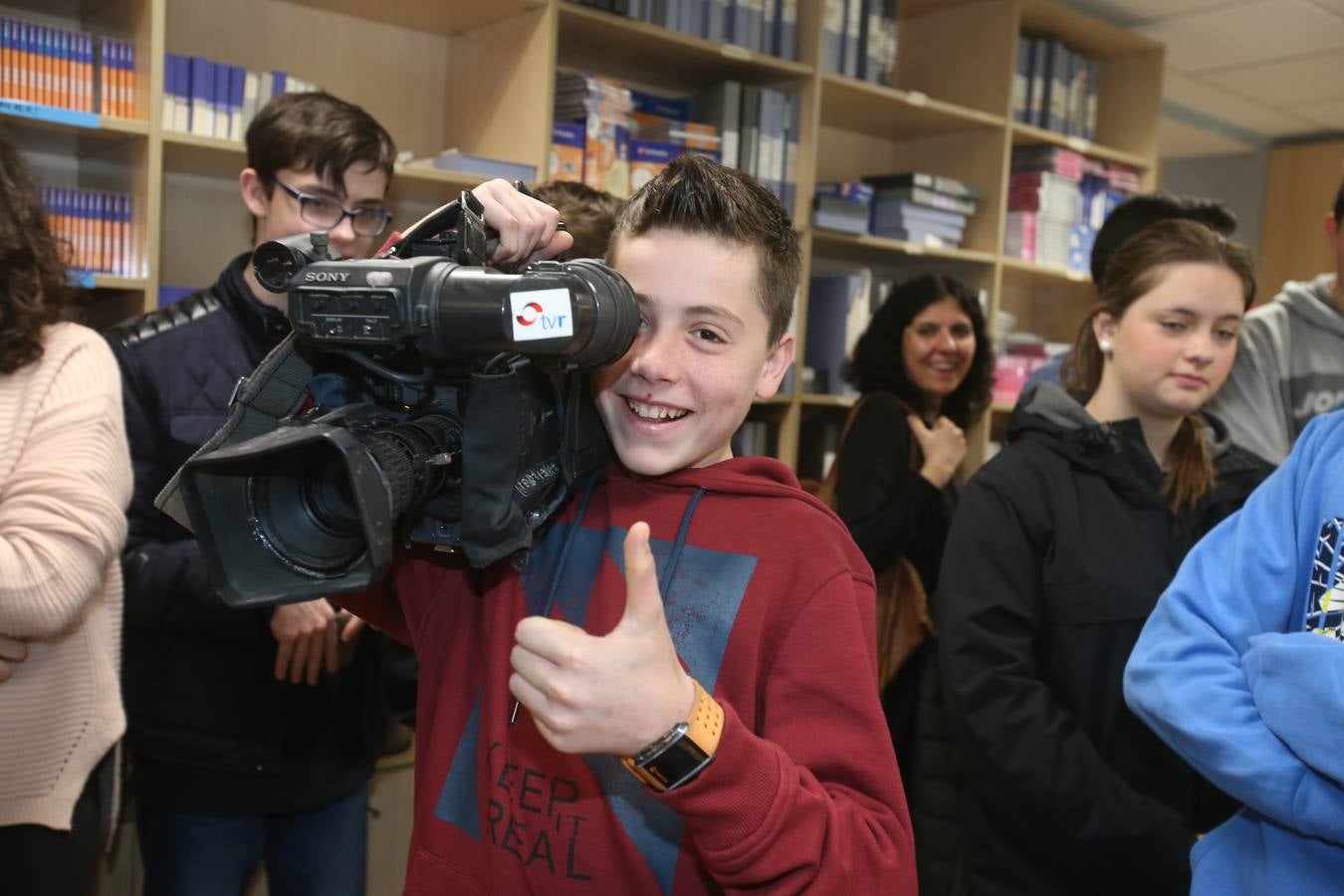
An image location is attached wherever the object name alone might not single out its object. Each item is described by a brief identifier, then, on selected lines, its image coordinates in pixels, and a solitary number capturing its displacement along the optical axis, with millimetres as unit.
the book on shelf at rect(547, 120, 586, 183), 2725
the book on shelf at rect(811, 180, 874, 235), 3254
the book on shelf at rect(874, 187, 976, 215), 3449
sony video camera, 646
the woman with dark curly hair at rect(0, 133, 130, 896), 1256
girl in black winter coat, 1402
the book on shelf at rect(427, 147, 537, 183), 2537
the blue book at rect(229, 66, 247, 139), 2293
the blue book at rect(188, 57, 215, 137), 2236
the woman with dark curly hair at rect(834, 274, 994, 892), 2205
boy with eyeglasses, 1583
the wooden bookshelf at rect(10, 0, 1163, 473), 2293
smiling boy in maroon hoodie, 700
